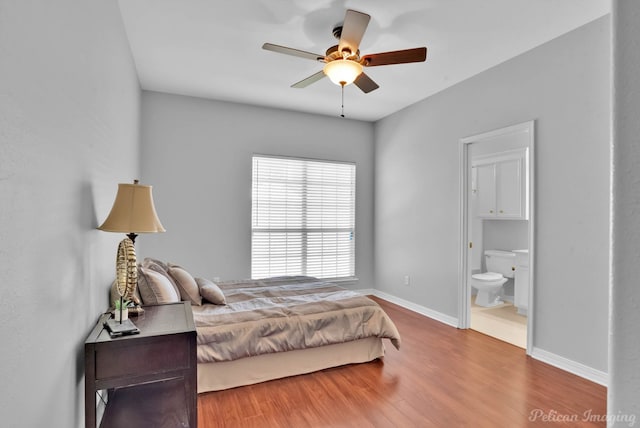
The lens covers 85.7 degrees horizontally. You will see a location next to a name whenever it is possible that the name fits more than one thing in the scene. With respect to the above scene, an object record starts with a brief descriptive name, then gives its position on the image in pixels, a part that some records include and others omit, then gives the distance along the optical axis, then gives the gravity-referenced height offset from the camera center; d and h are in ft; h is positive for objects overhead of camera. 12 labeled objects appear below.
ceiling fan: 8.11 +3.97
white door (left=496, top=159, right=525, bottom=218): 16.06 +1.44
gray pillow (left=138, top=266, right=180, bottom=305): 7.86 -1.71
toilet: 15.90 -2.74
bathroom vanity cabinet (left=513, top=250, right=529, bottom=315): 14.89 -2.78
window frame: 15.80 -0.61
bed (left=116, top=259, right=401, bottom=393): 8.18 -2.88
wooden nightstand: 5.27 -2.40
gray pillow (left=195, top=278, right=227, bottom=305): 9.66 -2.21
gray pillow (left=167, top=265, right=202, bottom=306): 9.46 -1.97
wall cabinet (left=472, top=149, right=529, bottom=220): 15.97 +1.66
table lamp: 6.12 -0.18
